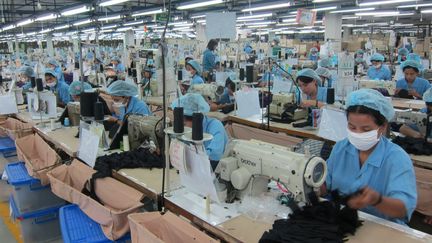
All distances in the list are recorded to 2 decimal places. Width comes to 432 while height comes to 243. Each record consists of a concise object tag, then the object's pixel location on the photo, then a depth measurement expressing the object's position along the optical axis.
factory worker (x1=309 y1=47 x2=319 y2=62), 13.38
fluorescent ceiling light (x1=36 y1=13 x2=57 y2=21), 11.94
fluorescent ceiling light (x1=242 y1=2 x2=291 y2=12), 11.52
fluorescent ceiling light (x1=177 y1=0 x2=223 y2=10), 10.27
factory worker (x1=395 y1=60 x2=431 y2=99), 5.79
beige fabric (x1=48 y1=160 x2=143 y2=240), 2.18
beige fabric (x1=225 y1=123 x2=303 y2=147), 3.93
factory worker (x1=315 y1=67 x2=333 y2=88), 5.40
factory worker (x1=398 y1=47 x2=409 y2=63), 11.52
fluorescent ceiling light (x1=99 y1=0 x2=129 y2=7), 9.38
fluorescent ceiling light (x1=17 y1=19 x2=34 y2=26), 13.23
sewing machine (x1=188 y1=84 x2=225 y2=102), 5.03
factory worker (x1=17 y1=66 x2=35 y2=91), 6.60
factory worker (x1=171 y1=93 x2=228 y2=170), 2.65
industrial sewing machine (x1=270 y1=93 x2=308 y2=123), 4.38
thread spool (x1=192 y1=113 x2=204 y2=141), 1.84
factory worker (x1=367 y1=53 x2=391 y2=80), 7.52
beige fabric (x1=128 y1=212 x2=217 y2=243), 1.76
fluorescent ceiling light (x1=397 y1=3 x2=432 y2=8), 12.64
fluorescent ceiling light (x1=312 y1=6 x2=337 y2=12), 12.56
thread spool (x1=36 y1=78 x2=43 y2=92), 4.42
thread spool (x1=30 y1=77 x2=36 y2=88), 5.22
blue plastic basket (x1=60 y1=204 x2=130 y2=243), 2.26
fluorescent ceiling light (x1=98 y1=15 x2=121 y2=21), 14.88
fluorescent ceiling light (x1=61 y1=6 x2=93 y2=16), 10.39
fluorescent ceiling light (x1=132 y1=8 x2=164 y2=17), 12.52
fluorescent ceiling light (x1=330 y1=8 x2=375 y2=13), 13.12
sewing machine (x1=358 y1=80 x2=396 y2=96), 5.85
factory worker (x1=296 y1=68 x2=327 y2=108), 4.50
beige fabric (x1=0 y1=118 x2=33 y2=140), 4.37
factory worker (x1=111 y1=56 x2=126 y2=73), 11.42
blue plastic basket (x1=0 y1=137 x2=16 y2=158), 4.61
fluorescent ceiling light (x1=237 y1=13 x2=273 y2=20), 15.07
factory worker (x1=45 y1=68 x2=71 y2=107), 6.13
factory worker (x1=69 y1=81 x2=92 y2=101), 4.88
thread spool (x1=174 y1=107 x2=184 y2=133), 1.91
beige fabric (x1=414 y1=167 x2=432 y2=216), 3.00
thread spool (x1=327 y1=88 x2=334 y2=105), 3.62
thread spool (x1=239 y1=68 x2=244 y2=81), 6.36
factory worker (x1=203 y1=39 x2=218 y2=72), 9.73
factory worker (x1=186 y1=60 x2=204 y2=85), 6.97
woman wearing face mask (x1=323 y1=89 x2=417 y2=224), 1.72
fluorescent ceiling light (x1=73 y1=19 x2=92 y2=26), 15.60
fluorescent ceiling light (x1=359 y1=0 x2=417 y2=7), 10.35
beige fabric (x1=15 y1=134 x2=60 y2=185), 3.18
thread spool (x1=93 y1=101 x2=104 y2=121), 3.01
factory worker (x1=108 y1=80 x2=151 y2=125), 4.04
